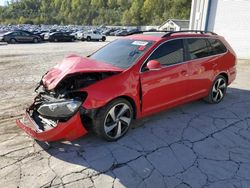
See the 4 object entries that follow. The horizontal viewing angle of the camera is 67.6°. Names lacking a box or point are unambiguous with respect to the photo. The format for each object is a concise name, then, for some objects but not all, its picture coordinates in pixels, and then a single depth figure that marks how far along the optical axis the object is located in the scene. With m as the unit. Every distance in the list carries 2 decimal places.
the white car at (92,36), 26.42
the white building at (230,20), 10.54
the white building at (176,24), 38.32
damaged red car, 2.68
